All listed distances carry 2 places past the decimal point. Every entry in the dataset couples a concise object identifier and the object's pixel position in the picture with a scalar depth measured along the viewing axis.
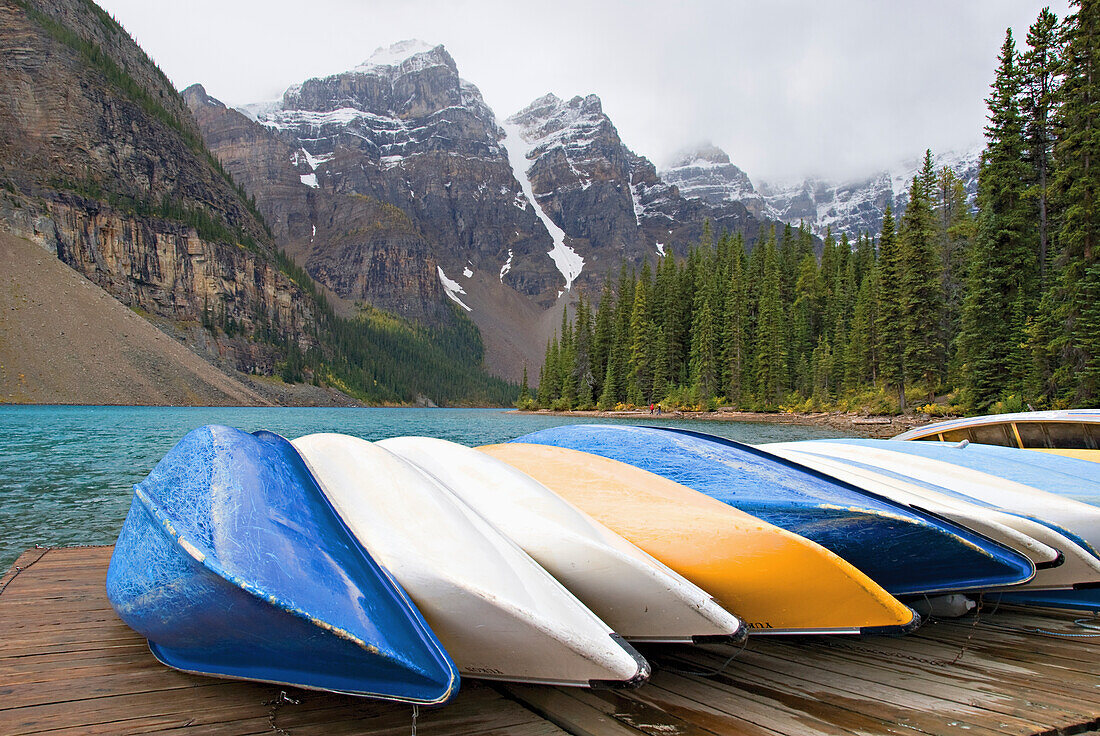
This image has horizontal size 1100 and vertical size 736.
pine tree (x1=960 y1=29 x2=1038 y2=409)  23.52
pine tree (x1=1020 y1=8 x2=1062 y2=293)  23.16
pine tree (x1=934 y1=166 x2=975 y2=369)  34.69
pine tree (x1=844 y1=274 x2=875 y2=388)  41.26
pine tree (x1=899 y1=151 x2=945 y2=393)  31.81
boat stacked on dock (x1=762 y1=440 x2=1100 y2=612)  3.38
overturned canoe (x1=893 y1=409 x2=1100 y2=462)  7.07
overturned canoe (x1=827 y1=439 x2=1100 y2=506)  4.66
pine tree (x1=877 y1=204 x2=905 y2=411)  34.12
